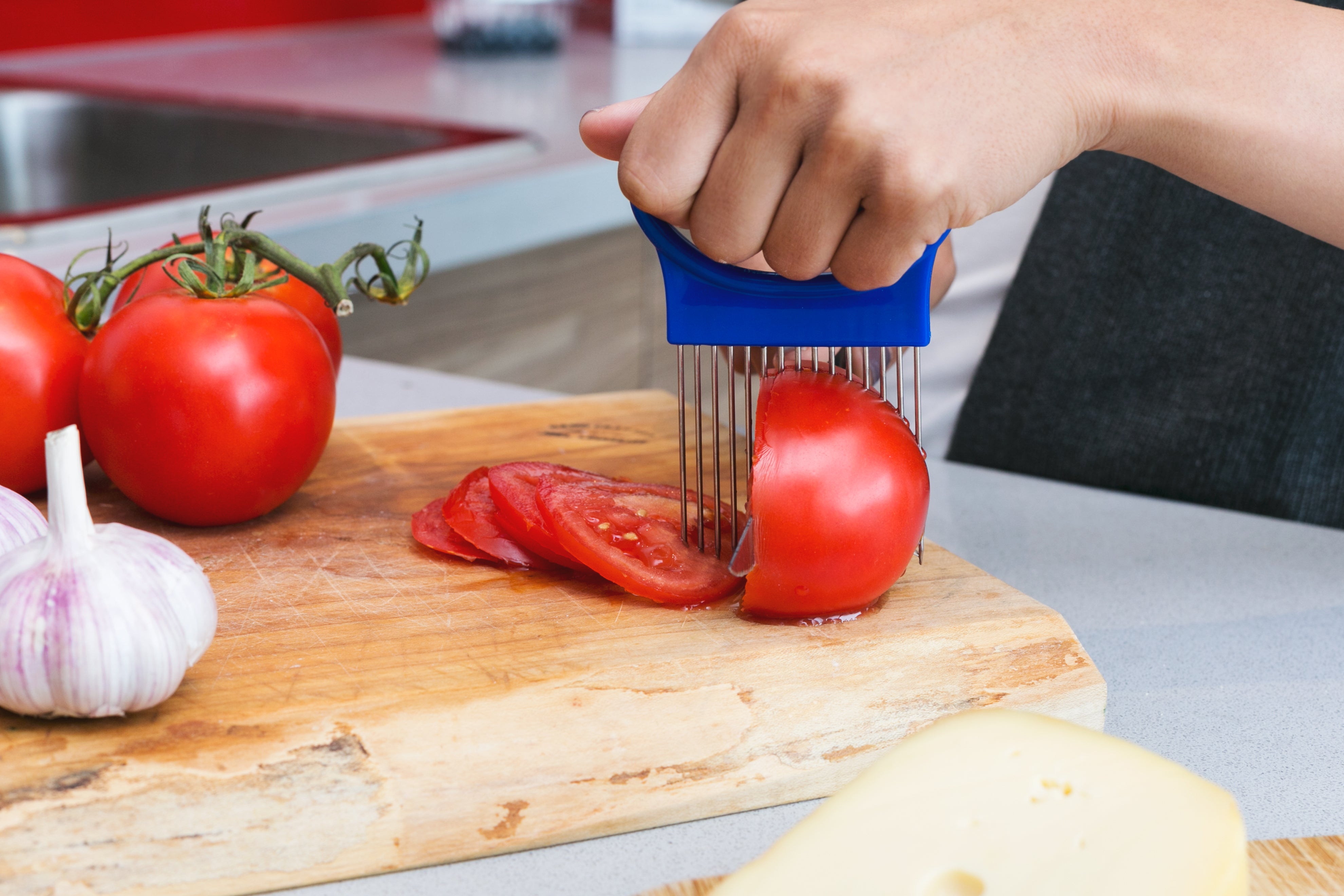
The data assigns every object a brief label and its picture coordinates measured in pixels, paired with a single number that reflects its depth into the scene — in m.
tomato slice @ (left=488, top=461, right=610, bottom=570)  0.87
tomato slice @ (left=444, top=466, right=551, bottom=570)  0.87
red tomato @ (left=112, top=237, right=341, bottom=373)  0.95
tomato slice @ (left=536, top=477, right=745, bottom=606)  0.85
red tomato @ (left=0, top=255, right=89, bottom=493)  0.90
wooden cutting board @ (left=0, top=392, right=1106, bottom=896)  0.78
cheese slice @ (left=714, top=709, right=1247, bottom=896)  0.75
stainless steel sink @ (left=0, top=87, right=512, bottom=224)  1.66
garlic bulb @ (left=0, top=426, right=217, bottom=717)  0.77
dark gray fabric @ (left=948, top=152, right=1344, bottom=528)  1.08
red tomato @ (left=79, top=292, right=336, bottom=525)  0.88
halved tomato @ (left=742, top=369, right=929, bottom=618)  0.84
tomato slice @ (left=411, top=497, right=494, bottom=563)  0.88
